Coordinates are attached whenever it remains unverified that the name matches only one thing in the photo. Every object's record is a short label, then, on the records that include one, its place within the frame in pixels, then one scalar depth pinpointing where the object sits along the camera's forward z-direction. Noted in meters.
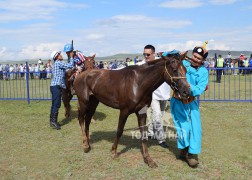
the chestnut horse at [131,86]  4.56
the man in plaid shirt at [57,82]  7.50
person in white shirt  6.17
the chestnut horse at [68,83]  8.22
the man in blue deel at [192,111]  4.77
